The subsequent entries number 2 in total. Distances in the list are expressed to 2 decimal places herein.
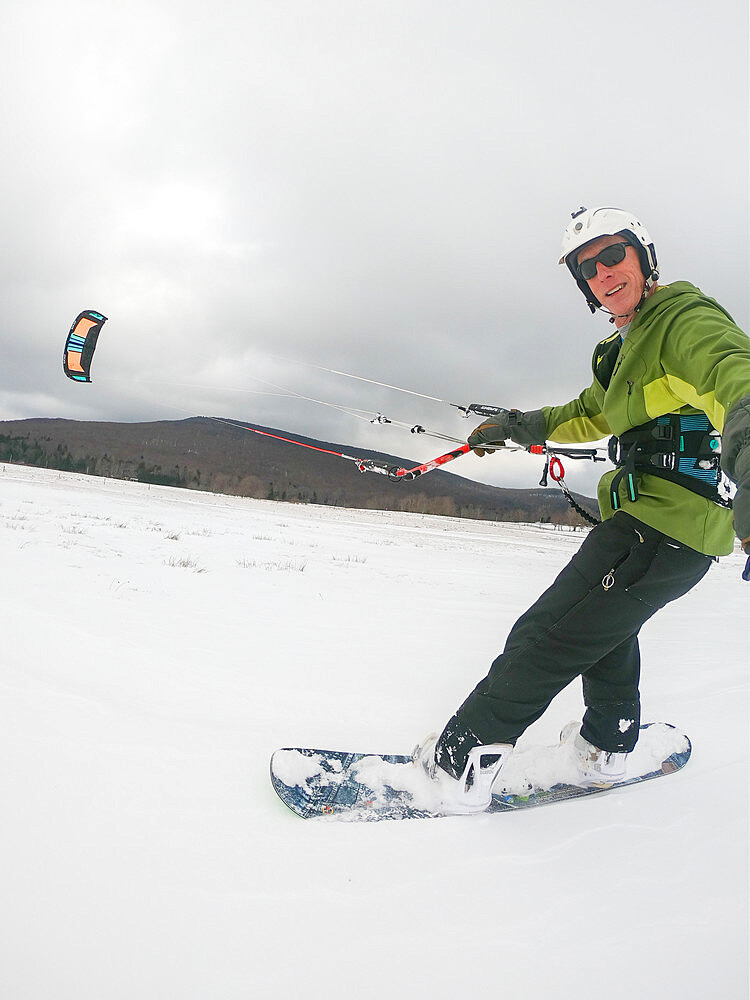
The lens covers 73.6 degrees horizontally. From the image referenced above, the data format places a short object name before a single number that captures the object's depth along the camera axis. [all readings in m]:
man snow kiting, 2.02
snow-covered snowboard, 2.18
